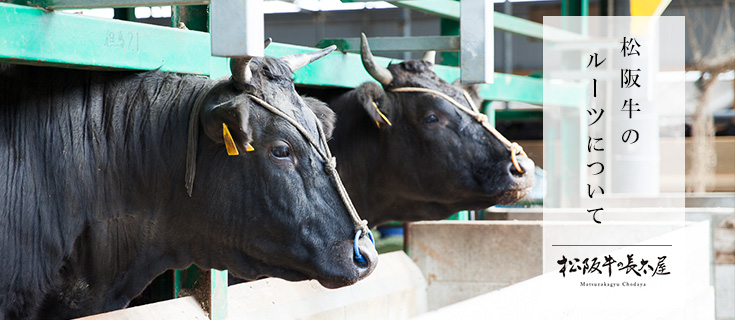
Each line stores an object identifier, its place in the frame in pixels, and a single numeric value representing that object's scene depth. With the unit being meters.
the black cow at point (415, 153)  8.98
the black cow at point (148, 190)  5.80
